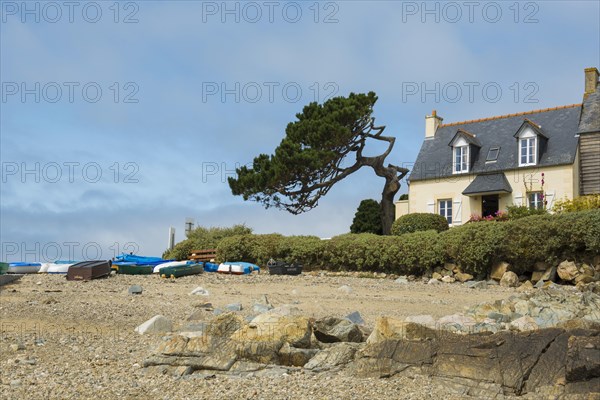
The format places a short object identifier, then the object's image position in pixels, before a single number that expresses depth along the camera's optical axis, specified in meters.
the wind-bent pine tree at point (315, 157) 27.78
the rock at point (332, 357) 7.26
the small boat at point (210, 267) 21.17
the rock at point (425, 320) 9.62
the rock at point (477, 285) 17.44
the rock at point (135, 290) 14.30
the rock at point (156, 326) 9.80
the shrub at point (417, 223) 26.09
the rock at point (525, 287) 16.90
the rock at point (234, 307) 12.08
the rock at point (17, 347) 8.77
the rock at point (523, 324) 8.82
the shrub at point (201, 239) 24.67
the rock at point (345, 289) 15.43
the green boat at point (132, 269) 19.39
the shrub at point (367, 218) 32.66
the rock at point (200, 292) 14.46
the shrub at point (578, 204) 23.66
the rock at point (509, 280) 17.61
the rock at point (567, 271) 17.20
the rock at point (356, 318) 10.46
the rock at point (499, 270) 18.19
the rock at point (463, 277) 18.58
